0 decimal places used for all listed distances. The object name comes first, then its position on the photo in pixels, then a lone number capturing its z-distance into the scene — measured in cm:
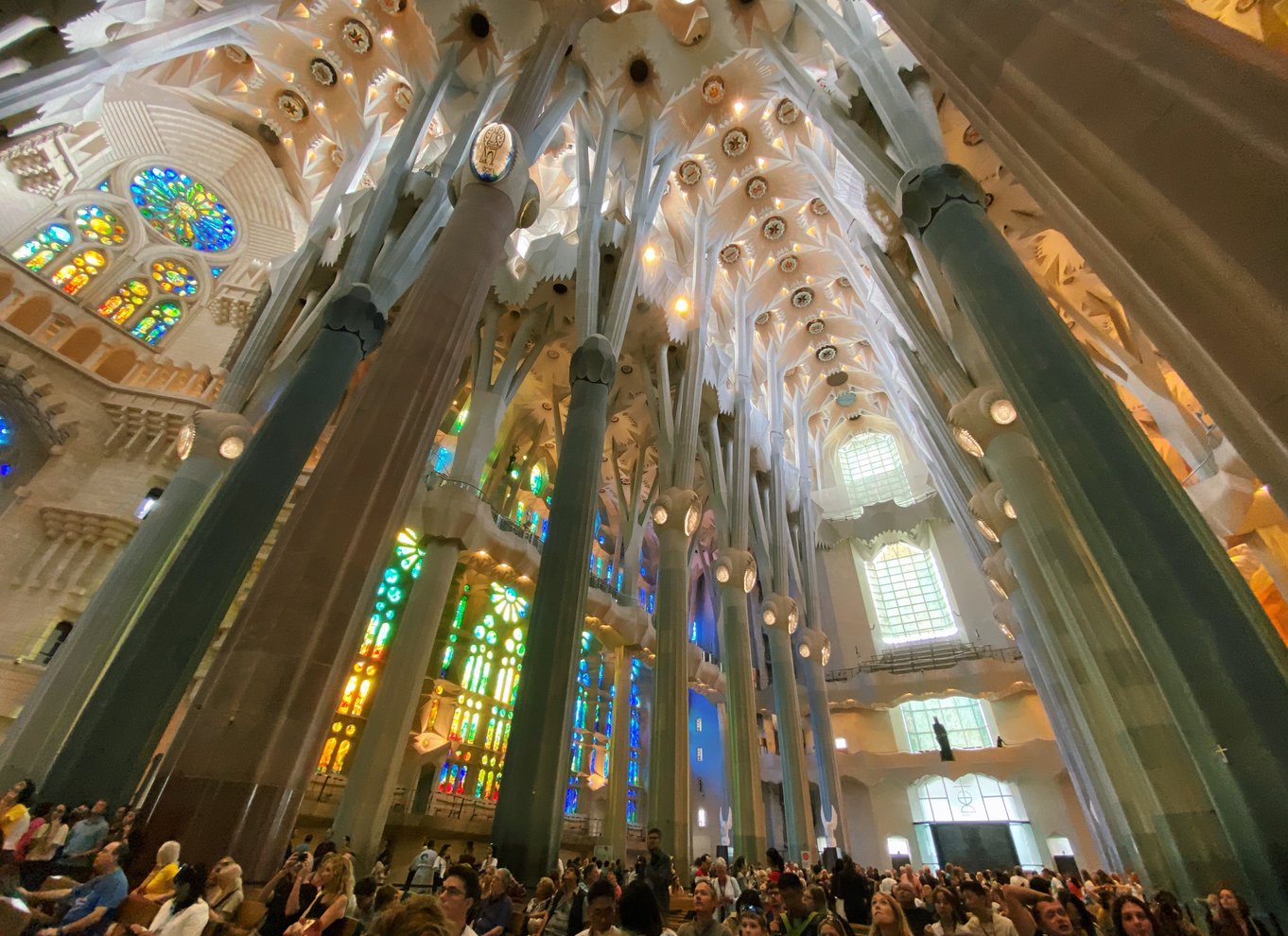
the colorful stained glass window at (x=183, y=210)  1748
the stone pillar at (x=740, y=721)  1123
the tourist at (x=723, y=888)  592
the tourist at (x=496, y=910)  363
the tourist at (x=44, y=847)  407
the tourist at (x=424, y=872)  664
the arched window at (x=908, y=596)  2162
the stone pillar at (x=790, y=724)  1273
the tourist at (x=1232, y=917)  331
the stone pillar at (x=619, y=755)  1338
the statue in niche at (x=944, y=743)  1842
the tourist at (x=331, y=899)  273
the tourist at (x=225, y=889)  288
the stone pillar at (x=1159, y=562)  322
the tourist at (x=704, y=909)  246
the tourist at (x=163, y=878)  289
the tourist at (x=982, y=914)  287
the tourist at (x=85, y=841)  412
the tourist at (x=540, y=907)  388
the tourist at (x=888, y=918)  245
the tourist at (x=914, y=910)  449
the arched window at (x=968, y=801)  1775
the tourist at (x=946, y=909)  348
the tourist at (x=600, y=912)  207
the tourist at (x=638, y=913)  212
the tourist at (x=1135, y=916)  258
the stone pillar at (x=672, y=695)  963
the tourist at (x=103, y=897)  304
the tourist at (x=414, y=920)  146
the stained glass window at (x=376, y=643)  1200
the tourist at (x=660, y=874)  559
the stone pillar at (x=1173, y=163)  163
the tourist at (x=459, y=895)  219
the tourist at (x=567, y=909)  354
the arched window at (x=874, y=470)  2470
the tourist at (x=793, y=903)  338
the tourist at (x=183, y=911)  269
